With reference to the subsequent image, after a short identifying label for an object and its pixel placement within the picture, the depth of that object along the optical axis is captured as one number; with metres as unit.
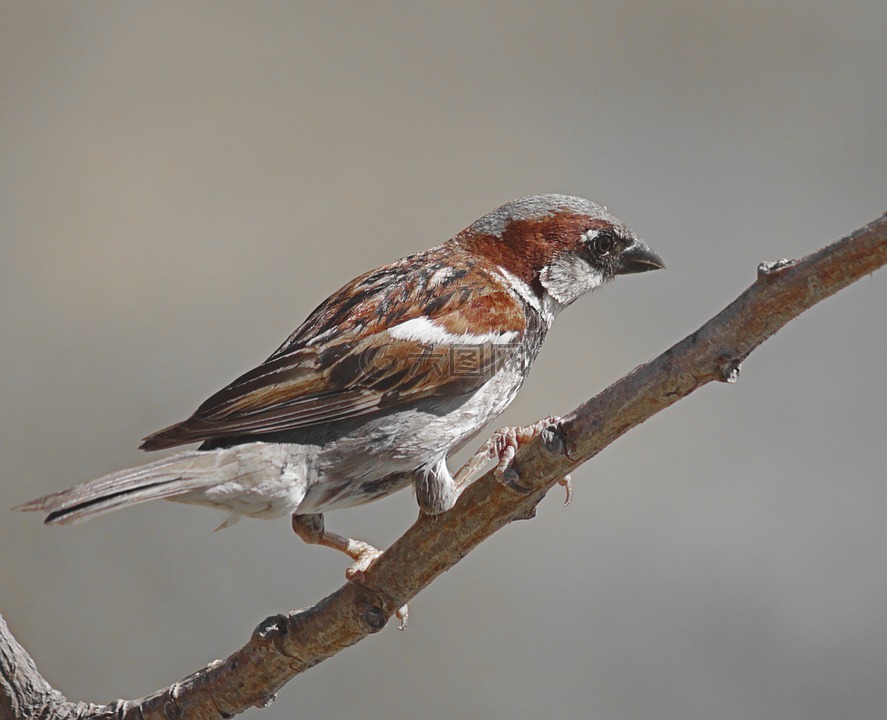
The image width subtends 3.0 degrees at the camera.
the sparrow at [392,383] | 3.62
